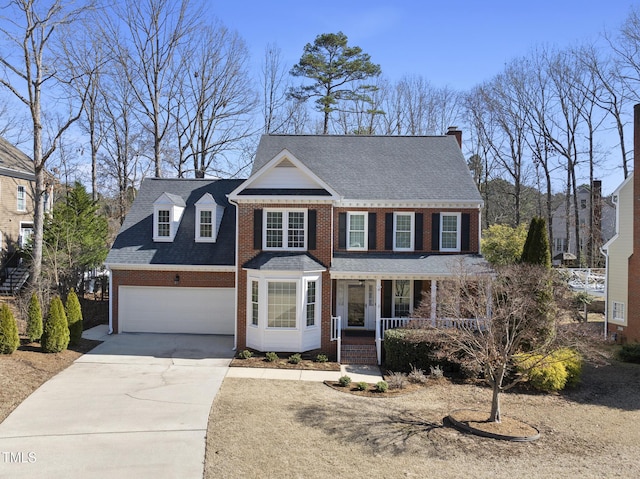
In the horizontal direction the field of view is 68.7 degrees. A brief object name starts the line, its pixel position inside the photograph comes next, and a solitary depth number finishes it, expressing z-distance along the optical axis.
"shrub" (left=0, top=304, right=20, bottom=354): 14.01
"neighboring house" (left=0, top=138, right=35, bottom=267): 27.50
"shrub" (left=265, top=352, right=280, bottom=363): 15.85
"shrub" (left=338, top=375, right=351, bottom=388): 13.83
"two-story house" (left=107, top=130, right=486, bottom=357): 16.81
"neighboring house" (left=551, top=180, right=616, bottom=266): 35.28
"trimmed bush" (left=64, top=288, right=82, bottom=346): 16.56
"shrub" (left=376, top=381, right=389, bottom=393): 13.36
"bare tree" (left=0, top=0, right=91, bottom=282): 19.94
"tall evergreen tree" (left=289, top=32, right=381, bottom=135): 37.12
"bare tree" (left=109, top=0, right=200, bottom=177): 30.38
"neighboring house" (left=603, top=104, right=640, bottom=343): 19.05
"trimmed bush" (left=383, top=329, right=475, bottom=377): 15.08
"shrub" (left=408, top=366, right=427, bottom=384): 14.41
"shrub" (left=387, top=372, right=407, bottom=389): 13.84
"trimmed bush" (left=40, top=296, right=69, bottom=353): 15.09
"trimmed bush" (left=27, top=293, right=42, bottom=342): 15.38
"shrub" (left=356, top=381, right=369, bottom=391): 13.46
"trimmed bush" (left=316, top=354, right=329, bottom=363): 16.17
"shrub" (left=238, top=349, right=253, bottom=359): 16.09
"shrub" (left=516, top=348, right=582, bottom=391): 13.62
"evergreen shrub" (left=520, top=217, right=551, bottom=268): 16.11
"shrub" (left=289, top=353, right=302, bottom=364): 15.86
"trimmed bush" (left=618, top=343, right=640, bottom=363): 16.45
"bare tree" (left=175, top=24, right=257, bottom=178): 34.25
